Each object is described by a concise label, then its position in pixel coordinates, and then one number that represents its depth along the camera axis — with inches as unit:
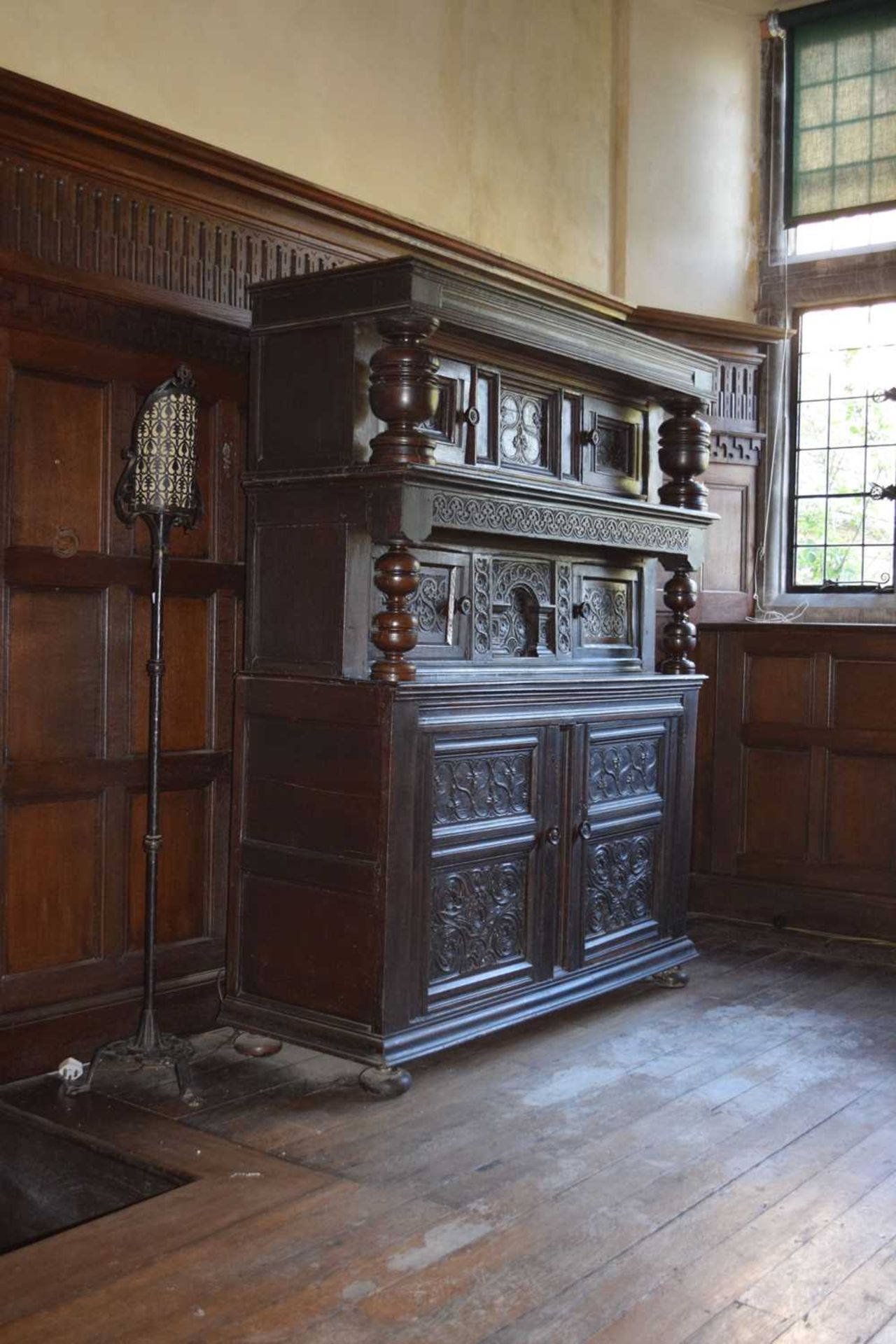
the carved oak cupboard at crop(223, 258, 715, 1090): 146.3
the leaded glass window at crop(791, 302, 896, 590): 244.1
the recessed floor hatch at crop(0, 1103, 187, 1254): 124.2
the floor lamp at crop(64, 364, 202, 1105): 143.9
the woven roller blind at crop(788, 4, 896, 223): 243.0
